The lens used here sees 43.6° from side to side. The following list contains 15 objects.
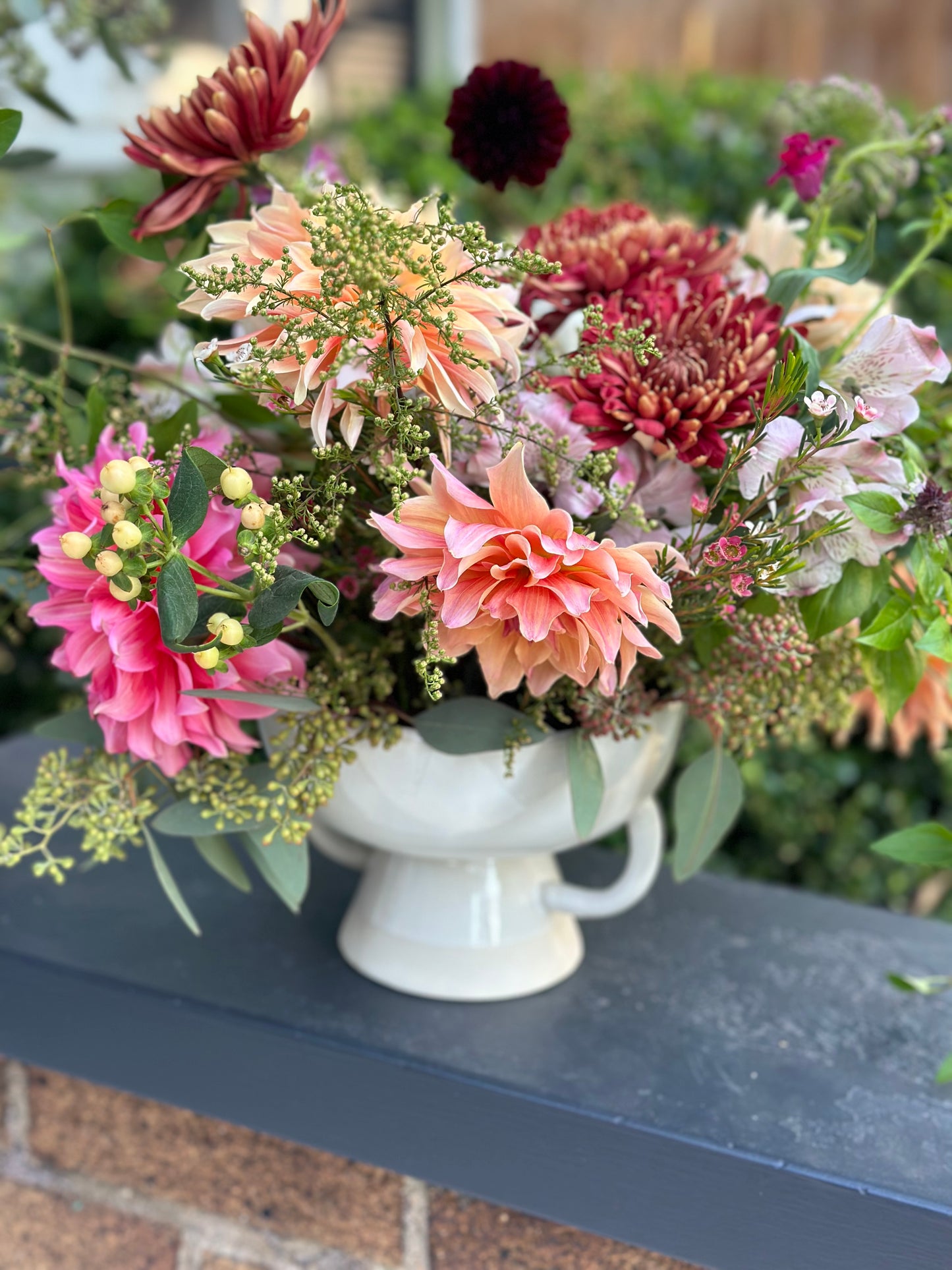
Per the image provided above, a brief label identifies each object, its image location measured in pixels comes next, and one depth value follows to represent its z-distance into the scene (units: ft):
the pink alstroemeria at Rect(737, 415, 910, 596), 1.62
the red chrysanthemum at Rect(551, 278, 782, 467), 1.69
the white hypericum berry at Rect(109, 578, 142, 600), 1.47
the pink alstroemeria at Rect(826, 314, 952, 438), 1.72
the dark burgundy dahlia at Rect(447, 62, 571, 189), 1.91
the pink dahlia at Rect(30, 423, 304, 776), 1.63
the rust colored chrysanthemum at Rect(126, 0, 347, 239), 1.78
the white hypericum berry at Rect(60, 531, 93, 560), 1.41
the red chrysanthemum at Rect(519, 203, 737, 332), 1.96
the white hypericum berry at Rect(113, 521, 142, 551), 1.39
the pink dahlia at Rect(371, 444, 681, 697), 1.47
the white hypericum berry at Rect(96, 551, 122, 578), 1.41
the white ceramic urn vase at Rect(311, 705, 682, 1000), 2.00
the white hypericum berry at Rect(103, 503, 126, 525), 1.47
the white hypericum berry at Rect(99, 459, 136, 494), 1.36
